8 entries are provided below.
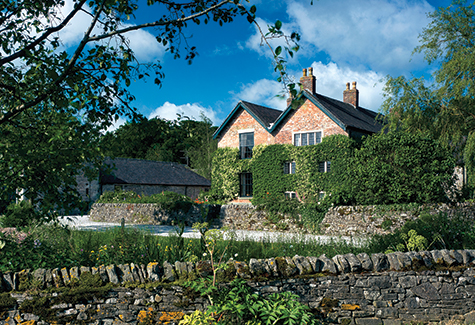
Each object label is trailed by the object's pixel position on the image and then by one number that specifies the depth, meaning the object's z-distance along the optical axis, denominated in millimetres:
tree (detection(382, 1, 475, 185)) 17734
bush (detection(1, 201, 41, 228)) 11188
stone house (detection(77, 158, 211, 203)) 34094
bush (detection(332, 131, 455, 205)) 13758
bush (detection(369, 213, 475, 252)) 7385
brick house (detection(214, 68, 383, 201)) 26047
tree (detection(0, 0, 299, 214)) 6332
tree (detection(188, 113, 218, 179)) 48156
